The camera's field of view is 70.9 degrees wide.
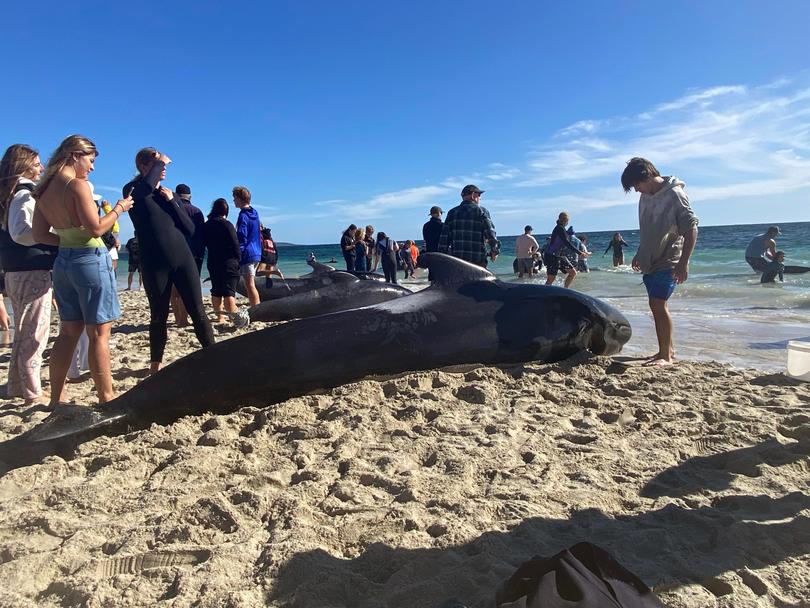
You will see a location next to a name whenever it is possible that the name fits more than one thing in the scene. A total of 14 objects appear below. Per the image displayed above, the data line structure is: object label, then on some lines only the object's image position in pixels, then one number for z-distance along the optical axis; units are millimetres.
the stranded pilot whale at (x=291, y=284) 11016
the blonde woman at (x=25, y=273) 4535
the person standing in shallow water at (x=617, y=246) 25798
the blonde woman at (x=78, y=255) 3977
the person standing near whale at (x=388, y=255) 16719
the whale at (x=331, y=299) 8961
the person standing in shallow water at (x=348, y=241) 16125
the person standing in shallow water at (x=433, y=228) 10742
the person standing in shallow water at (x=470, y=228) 8125
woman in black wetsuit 4992
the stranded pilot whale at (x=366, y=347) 3957
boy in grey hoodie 5594
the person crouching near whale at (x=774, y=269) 15820
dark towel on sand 1896
